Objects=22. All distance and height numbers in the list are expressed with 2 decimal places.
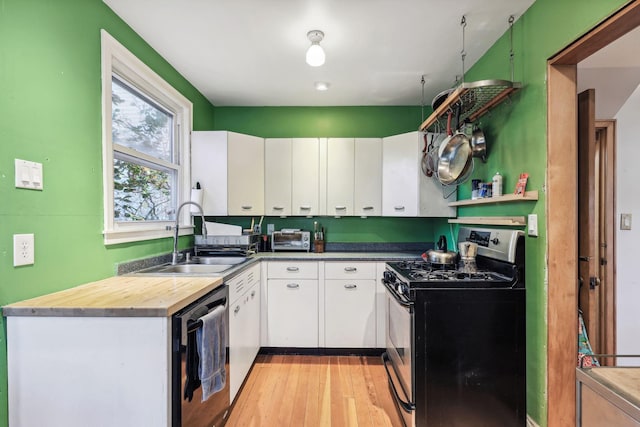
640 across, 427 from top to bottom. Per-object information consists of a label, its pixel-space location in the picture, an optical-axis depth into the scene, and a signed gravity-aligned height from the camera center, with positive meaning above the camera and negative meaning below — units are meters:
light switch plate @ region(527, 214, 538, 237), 1.61 -0.08
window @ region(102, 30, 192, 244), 1.67 +0.47
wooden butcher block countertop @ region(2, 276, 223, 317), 1.10 -0.37
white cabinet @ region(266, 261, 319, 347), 2.62 -0.88
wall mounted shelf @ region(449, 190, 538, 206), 1.61 +0.08
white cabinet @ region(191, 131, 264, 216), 2.70 +0.40
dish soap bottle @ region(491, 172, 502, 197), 1.91 +0.18
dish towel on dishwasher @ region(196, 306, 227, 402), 1.31 -0.67
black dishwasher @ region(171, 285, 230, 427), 1.14 -0.67
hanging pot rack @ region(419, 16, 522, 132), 1.70 +0.74
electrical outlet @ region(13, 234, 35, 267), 1.17 -0.15
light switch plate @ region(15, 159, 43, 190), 1.18 +0.16
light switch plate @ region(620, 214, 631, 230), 2.25 -0.08
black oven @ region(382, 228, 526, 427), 1.59 -0.78
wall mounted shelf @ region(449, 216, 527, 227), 1.69 -0.06
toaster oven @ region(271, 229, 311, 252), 2.96 -0.29
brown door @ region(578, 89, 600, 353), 1.58 +0.06
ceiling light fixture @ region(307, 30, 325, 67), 1.83 +1.02
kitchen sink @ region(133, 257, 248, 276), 1.96 -0.41
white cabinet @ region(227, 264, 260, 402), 1.89 -0.84
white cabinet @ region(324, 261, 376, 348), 2.59 -0.85
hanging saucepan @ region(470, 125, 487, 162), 2.10 +0.49
